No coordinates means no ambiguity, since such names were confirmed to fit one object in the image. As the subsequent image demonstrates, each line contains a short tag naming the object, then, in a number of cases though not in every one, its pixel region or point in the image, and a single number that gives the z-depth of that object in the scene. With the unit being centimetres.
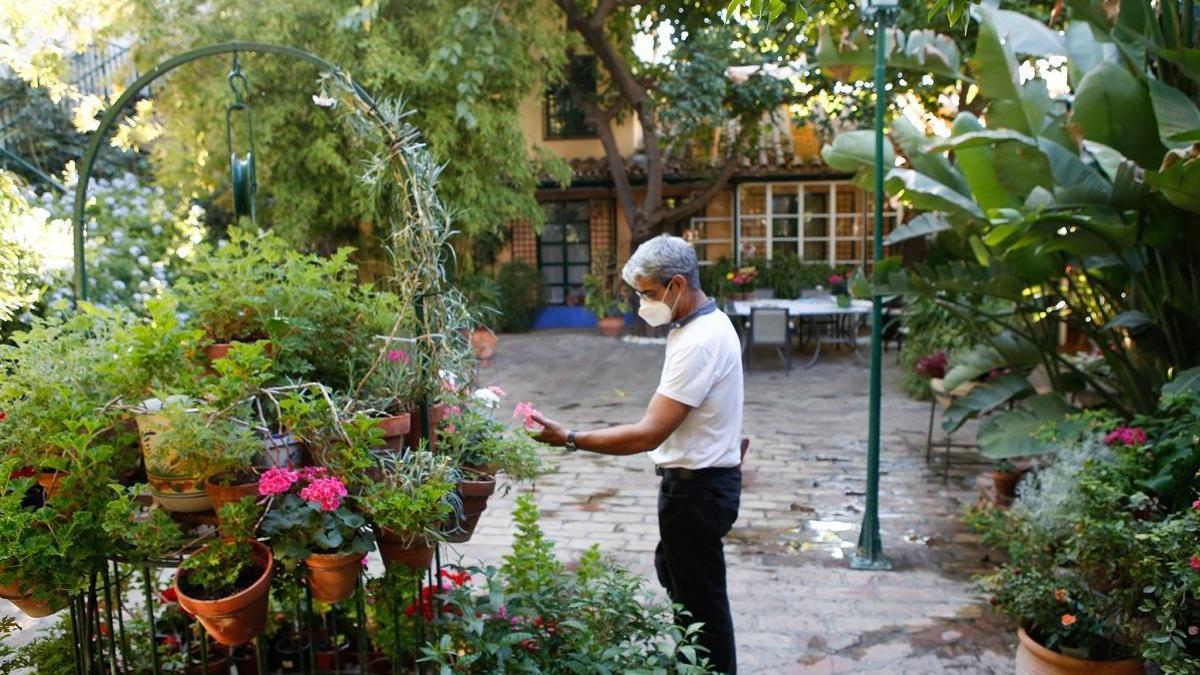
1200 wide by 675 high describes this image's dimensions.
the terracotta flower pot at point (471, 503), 261
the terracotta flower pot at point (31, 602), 231
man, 296
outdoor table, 1176
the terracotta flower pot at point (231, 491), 227
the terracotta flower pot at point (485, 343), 1045
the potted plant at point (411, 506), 226
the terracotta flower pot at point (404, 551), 243
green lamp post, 473
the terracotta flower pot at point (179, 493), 233
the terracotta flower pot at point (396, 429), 246
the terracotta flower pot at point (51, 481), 236
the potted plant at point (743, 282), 1391
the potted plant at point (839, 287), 1215
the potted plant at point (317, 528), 221
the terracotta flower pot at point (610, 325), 1570
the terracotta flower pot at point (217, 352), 255
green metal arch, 287
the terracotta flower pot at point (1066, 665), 320
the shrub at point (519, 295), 1662
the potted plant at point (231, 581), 224
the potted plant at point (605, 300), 1559
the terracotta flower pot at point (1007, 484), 559
